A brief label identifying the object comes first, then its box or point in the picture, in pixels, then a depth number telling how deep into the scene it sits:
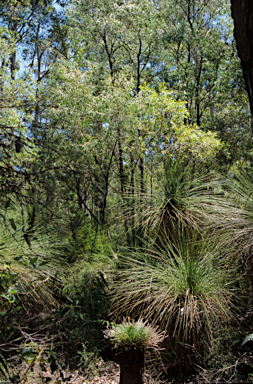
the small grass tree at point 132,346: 2.60
